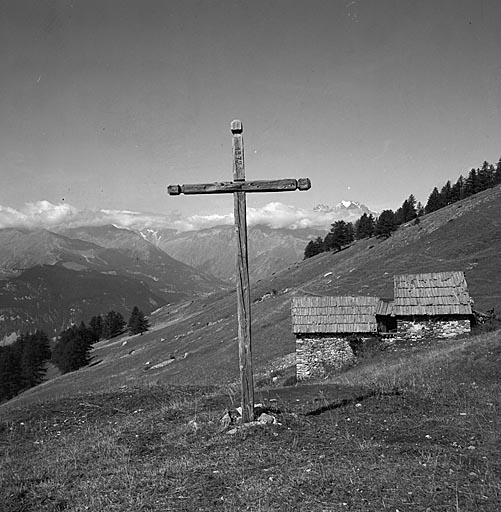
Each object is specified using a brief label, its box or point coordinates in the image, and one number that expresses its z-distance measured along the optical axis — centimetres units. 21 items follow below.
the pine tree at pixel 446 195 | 11806
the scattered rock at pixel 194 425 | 1164
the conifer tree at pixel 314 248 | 13412
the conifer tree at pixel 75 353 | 10512
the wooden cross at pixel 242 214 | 1165
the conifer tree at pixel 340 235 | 11712
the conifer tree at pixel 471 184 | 10844
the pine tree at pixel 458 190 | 11456
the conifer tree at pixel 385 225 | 10325
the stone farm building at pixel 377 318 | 2820
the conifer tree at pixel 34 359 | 11250
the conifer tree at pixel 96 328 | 14338
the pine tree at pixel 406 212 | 12138
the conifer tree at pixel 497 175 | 10402
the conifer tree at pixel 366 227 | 12049
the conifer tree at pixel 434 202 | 12175
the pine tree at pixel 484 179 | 10612
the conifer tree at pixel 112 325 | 14225
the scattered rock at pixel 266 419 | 1130
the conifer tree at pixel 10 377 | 10600
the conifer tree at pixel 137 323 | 12306
